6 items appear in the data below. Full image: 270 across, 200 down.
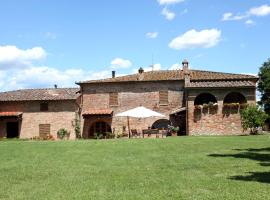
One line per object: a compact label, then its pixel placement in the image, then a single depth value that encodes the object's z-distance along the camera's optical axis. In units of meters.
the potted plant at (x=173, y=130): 23.77
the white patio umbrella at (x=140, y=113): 21.70
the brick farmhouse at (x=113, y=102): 25.72
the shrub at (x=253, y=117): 22.29
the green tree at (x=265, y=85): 38.45
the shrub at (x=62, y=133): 26.43
